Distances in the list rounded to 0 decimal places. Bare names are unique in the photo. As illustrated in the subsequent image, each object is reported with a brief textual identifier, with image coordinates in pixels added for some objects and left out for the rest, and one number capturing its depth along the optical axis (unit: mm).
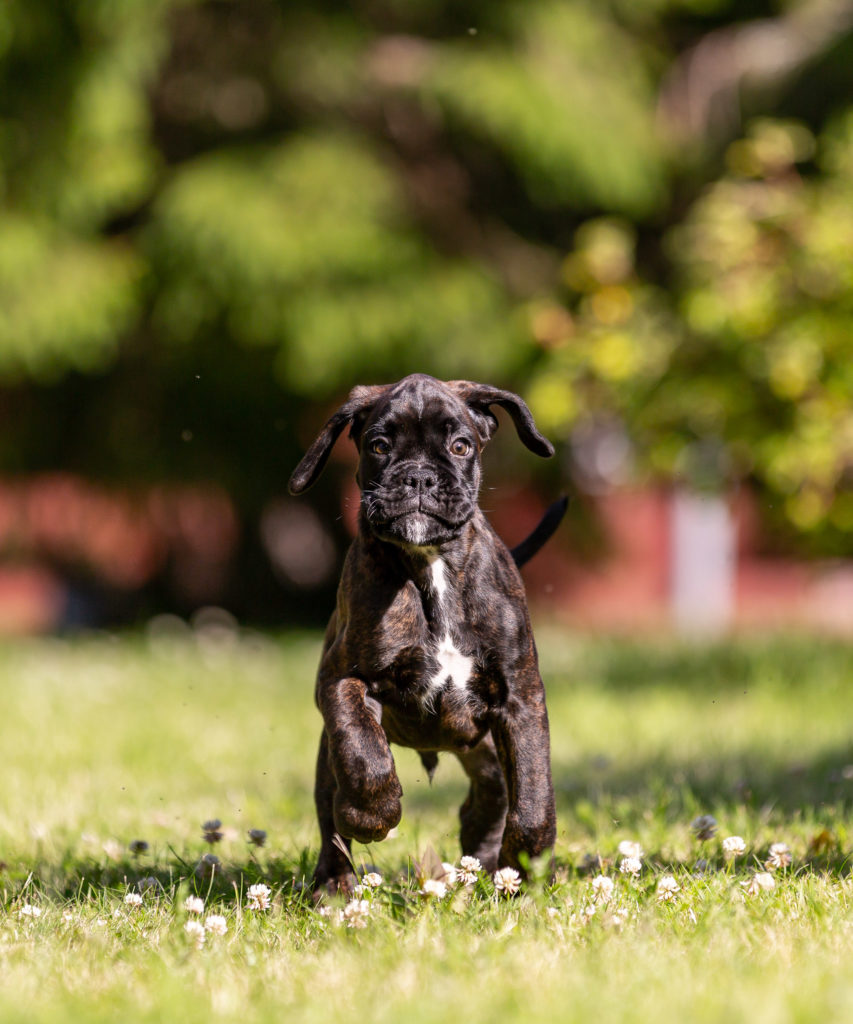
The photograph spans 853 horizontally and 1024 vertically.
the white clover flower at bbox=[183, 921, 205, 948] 5824
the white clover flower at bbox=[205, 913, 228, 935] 5895
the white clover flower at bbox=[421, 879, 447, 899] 6176
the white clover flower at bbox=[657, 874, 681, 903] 6281
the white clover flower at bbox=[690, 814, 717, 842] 7516
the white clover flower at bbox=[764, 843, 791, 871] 6977
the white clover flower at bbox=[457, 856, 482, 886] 6398
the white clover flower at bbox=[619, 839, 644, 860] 6871
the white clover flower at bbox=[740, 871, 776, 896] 6336
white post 34156
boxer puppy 6348
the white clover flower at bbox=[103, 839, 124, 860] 8250
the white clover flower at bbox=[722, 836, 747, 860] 6871
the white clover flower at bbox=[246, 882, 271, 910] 6363
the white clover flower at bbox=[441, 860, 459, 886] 6504
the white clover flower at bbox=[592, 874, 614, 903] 6301
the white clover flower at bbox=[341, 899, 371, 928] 6000
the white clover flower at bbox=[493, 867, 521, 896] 6302
